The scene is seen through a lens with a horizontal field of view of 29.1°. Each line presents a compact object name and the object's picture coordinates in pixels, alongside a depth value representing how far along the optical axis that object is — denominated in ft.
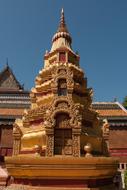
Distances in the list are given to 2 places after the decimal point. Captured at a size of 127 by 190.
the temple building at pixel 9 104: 79.56
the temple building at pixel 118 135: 77.66
